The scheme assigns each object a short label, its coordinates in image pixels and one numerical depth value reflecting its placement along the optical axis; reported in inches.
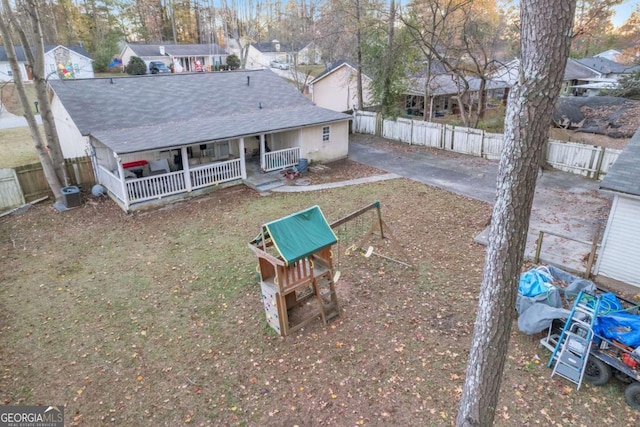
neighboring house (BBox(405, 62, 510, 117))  1061.1
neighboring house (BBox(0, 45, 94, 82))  1674.5
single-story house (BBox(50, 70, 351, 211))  569.6
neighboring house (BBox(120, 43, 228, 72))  1989.4
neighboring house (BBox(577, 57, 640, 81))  1556.3
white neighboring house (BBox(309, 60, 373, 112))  1124.8
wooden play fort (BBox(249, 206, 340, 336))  273.7
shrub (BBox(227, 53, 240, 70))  1977.9
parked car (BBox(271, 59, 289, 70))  2060.8
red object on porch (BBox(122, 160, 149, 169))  608.7
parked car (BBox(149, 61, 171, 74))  1788.9
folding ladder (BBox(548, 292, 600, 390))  234.1
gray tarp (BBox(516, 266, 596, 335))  262.4
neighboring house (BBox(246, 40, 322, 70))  2252.7
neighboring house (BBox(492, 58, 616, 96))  1291.8
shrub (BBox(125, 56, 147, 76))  1770.4
